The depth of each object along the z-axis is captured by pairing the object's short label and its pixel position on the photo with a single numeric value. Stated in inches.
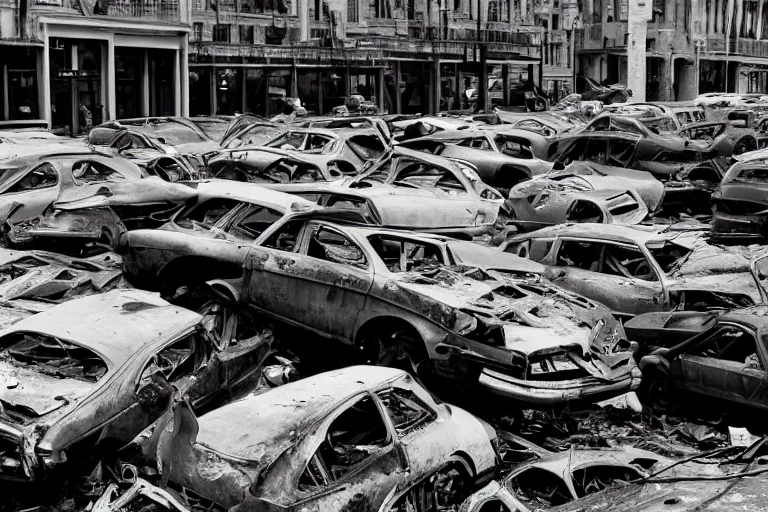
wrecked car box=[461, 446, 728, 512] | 276.1
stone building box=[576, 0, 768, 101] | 2551.7
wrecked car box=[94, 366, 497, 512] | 285.1
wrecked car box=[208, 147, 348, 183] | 764.6
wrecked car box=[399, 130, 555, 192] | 879.1
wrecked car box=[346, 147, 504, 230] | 679.7
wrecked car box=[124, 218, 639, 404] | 396.5
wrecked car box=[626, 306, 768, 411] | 394.3
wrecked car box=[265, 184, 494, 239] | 621.9
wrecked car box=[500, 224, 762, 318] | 495.5
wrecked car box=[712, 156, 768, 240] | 677.3
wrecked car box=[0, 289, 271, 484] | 327.3
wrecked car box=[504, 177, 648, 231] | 692.7
